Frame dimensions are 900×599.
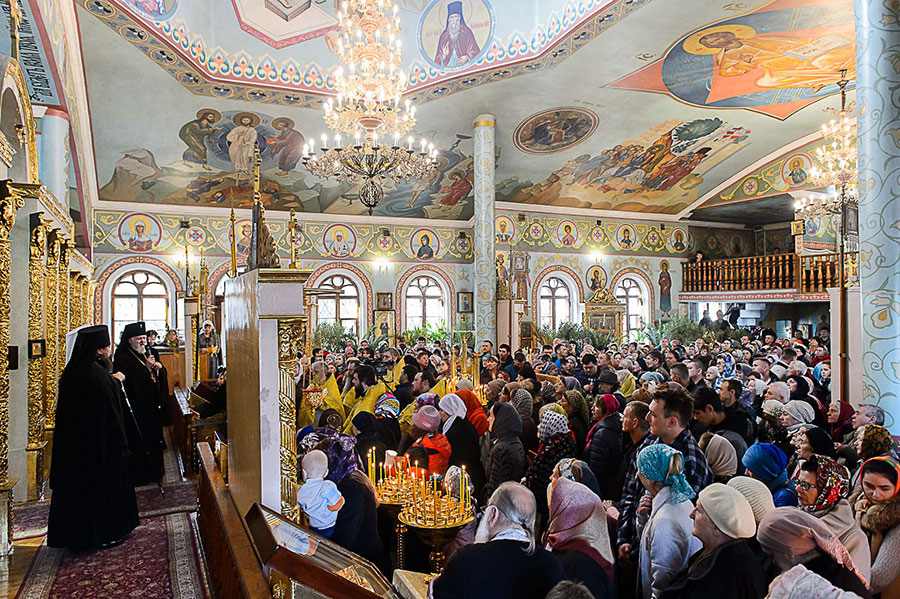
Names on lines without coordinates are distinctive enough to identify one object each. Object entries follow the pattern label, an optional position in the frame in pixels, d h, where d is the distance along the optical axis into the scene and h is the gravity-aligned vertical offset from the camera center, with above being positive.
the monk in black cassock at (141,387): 6.34 -0.98
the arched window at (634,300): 19.42 -0.03
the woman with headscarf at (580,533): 2.33 -0.99
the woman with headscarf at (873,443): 3.49 -0.88
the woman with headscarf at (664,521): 2.44 -0.97
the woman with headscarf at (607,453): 4.02 -1.09
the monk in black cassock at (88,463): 4.10 -1.18
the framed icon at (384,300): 16.58 +0.00
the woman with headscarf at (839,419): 5.09 -1.07
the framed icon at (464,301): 17.58 -0.04
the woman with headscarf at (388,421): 4.85 -1.03
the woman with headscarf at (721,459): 3.64 -1.02
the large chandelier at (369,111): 8.43 +2.96
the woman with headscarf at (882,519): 2.53 -1.01
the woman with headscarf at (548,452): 3.71 -0.99
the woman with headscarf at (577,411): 4.96 -0.97
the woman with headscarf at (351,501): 3.01 -1.07
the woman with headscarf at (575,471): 2.96 -0.89
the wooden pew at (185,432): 6.32 -1.62
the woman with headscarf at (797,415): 4.54 -0.92
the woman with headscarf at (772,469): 3.09 -0.91
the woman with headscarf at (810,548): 1.98 -0.87
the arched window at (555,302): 18.39 -0.09
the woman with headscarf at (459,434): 4.45 -1.04
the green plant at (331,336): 14.50 -0.92
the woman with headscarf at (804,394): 5.46 -0.96
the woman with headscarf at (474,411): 5.14 -1.01
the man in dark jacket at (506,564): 1.98 -0.92
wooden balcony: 16.14 +0.76
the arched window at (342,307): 16.39 -0.19
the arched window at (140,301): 14.22 +0.01
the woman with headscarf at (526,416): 5.16 -1.09
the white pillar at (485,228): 12.86 +1.59
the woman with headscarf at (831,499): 2.47 -0.98
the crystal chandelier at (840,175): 10.83 +2.45
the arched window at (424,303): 17.20 -0.09
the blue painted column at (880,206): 4.27 +0.69
